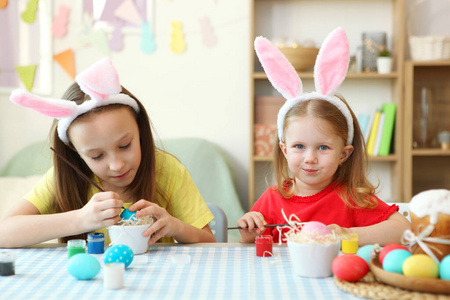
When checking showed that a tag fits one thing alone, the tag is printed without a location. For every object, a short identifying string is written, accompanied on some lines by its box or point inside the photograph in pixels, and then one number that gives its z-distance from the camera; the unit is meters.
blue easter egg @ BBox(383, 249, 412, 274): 0.82
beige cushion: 2.77
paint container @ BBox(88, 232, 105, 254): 1.13
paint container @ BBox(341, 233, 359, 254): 1.07
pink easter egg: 0.96
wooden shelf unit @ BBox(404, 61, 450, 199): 2.84
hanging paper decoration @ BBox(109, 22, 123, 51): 3.10
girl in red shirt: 1.26
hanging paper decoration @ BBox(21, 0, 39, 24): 3.11
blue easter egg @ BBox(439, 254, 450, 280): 0.79
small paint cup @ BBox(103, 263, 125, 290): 0.88
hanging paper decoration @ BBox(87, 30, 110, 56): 3.10
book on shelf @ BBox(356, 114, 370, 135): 2.92
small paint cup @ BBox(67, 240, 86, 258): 1.08
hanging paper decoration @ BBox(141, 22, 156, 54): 3.10
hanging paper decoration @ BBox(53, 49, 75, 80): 3.11
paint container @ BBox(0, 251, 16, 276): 0.96
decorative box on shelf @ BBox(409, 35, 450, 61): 2.78
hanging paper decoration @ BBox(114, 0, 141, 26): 3.08
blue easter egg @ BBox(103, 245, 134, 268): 0.98
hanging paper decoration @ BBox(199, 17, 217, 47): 3.10
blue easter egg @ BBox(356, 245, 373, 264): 0.93
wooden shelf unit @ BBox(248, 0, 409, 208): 2.87
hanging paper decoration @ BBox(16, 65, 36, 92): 3.10
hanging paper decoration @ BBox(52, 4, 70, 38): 3.11
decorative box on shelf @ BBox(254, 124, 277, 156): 2.94
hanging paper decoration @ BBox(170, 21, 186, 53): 3.10
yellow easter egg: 0.80
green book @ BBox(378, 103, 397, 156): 2.89
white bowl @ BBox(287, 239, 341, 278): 0.93
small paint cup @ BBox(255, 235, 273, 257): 1.09
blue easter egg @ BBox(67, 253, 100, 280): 0.92
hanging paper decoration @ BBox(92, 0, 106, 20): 3.09
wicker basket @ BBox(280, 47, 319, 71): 2.86
